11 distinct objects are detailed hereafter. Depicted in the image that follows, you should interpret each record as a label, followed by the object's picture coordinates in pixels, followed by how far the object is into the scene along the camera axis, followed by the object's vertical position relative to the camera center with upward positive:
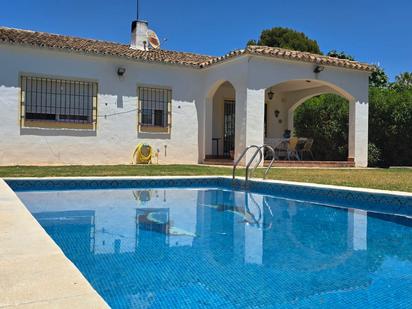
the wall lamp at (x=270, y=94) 18.64 +2.47
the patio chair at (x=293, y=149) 15.63 +0.13
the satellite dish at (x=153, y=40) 18.80 +4.74
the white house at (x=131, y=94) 13.79 +1.89
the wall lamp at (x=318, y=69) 15.30 +2.94
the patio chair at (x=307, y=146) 16.23 +0.25
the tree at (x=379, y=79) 31.56 +5.42
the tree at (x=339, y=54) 32.99 +7.52
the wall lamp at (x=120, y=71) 14.81 +2.65
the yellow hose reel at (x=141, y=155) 15.41 -0.19
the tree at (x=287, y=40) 33.56 +8.73
